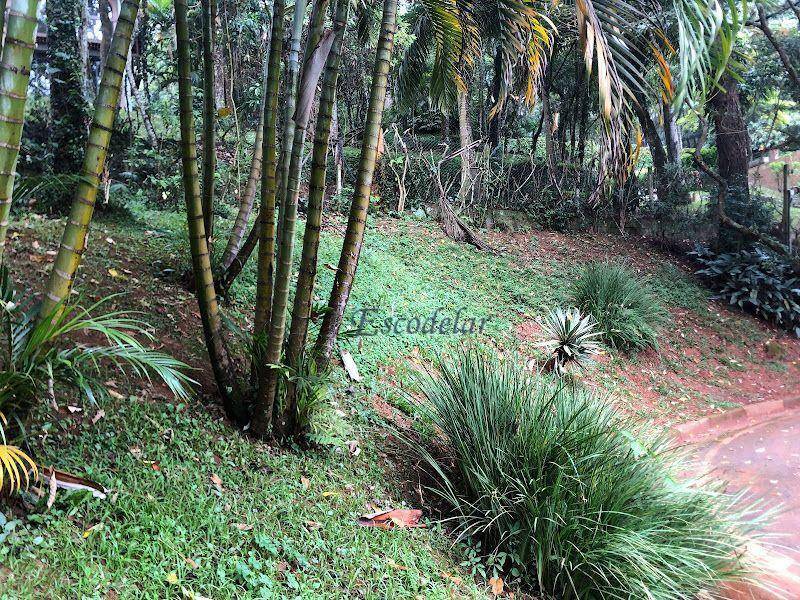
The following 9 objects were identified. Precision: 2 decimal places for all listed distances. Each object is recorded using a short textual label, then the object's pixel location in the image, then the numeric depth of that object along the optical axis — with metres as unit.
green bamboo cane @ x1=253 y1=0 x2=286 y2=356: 3.49
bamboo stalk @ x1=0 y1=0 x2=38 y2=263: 1.96
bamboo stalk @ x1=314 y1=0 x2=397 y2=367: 3.48
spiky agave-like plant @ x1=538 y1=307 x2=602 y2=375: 5.75
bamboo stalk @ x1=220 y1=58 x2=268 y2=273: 5.17
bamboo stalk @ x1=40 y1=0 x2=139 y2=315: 2.35
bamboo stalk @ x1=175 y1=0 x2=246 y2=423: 3.13
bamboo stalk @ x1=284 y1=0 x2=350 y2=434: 3.25
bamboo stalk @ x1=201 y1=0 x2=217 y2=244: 3.92
